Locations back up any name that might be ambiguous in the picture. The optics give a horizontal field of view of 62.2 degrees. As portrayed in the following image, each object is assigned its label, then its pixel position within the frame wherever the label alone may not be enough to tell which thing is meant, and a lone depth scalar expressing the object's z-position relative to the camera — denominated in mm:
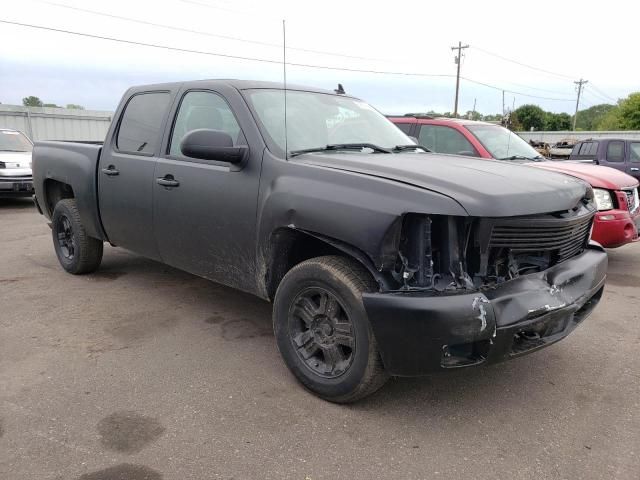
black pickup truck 2615
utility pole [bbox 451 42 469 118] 45031
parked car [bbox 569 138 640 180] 11047
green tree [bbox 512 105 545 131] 74562
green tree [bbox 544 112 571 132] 76706
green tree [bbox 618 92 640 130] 54094
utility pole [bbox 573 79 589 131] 74250
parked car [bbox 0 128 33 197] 10891
